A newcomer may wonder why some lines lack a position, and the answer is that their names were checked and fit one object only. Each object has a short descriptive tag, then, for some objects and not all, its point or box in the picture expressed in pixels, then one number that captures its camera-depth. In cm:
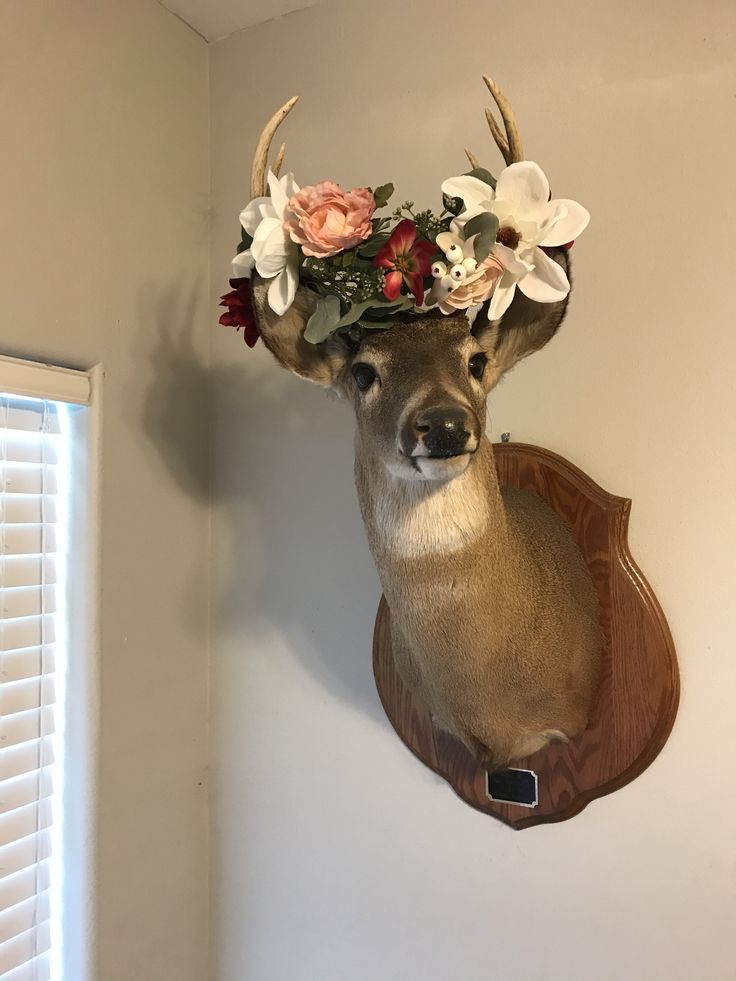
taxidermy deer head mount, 90
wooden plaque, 117
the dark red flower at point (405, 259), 90
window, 123
